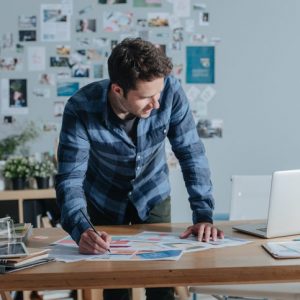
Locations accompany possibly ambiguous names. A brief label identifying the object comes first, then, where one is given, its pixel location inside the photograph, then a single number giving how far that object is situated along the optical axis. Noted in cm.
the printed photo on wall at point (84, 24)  332
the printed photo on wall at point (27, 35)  329
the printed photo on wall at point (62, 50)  331
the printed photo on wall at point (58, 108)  333
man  150
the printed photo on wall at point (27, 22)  329
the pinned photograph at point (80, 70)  333
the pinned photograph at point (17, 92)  330
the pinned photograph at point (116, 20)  332
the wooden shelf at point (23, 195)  304
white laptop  156
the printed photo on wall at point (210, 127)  341
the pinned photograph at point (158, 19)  335
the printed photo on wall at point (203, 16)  336
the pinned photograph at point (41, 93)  331
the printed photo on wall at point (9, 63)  329
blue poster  338
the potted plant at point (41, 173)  311
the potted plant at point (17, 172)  310
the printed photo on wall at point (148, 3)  333
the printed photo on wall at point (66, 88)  333
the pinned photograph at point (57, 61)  331
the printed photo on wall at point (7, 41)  328
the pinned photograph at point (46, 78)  331
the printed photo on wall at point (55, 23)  330
